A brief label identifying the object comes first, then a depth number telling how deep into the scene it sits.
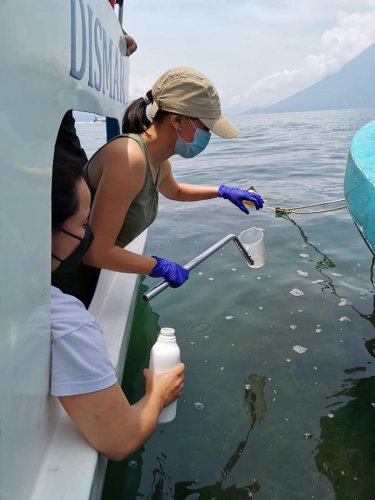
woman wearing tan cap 1.90
